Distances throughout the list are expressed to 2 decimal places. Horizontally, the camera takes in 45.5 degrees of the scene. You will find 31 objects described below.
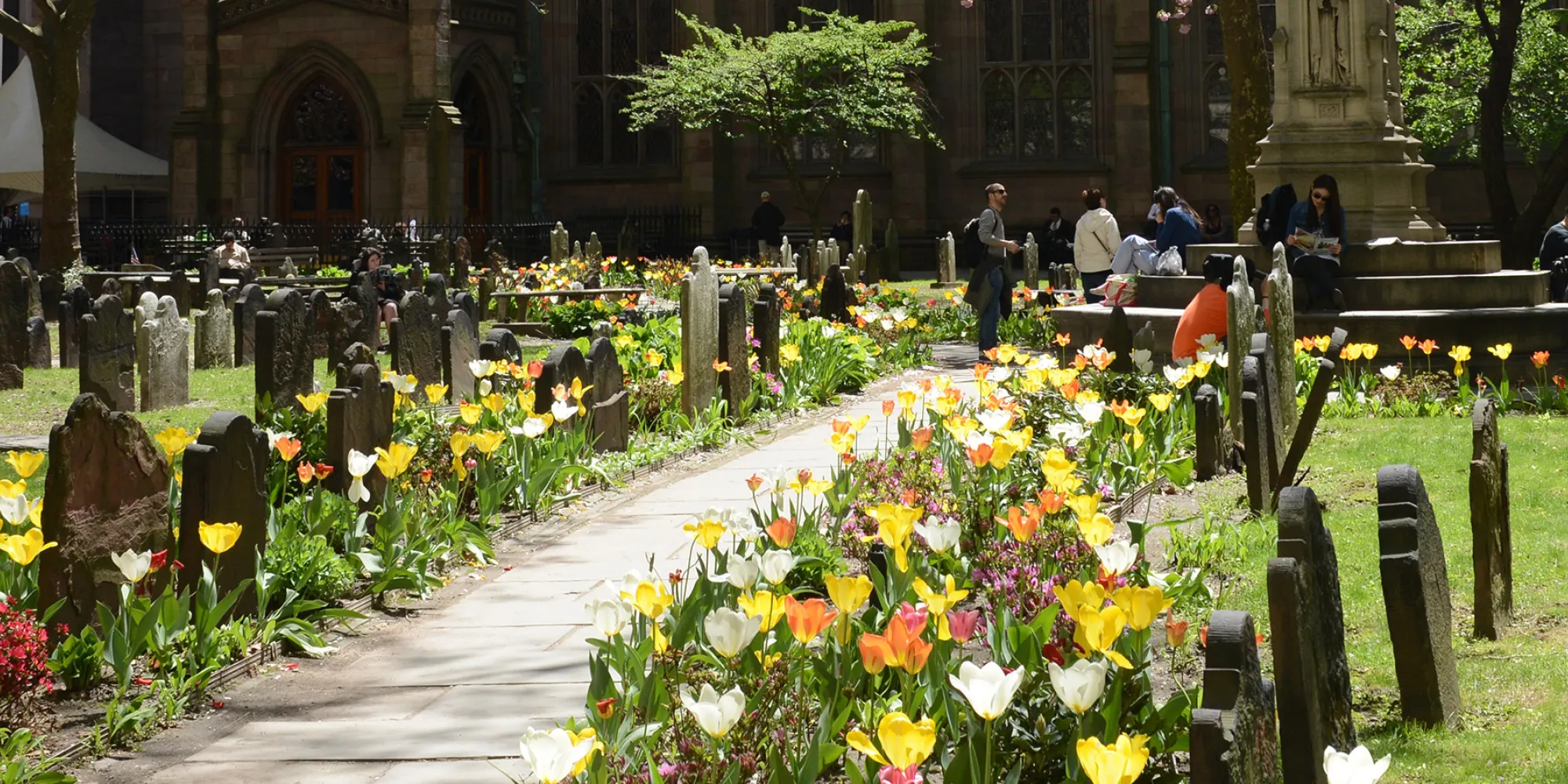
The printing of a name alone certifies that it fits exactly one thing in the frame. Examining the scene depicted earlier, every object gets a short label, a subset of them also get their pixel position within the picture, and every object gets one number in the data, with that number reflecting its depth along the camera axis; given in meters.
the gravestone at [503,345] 13.25
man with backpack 17.42
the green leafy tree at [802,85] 32.81
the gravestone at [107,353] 14.88
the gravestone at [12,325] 17.05
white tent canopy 37.94
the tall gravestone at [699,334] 13.15
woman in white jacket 19.61
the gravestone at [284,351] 14.25
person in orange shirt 12.21
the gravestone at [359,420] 8.73
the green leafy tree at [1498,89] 26.98
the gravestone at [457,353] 14.84
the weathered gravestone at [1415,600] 5.24
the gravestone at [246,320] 19.06
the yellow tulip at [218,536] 5.87
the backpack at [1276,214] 15.54
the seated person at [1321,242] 15.09
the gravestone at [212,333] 19.22
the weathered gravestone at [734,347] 13.46
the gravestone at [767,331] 15.20
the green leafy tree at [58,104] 28.02
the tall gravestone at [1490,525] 6.56
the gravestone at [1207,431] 10.02
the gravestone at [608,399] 11.91
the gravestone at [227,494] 6.94
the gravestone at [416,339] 14.70
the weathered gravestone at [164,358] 15.48
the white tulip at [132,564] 6.02
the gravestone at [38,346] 19.01
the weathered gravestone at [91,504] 6.51
